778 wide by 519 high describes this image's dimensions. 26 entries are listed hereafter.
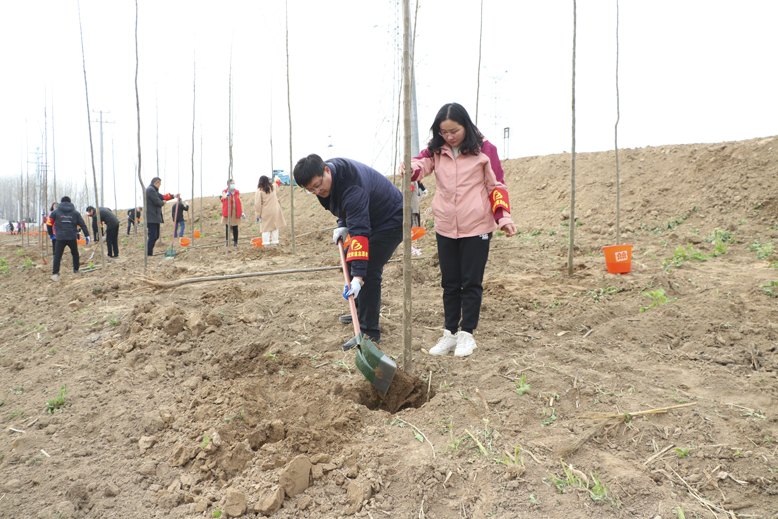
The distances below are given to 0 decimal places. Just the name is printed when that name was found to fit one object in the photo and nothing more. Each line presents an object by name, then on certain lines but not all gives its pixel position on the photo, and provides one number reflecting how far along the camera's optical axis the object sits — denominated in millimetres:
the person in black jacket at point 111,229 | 9102
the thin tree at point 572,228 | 4761
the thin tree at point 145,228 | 5328
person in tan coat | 8383
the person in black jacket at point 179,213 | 9456
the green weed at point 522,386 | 2230
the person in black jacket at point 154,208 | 8594
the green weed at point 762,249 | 5720
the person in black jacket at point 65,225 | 7020
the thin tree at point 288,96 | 6773
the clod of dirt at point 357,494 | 1627
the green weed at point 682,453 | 1760
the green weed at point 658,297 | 3702
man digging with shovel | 2566
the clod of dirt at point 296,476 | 1717
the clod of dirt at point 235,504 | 1644
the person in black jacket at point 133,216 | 12531
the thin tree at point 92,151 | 6352
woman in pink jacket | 2633
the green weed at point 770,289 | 3684
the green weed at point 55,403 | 2519
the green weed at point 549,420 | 2029
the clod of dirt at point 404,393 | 2447
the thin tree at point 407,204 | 2100
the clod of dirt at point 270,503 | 1640
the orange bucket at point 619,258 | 4906
